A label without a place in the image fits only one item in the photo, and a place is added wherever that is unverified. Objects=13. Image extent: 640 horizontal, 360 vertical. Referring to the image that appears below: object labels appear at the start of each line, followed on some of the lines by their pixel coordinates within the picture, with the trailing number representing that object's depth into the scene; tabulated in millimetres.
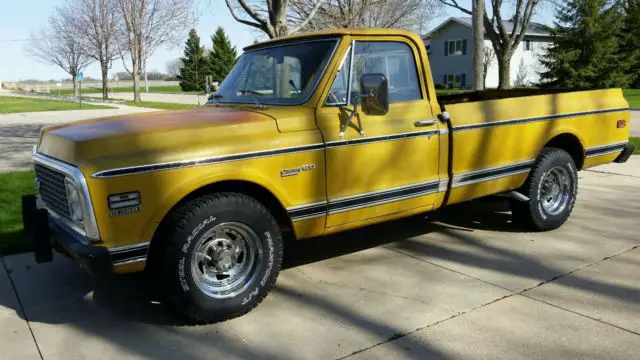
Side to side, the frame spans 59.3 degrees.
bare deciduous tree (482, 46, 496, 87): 44147
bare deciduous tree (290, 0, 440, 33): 19188
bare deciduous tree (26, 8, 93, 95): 49375
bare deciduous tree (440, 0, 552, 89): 22328
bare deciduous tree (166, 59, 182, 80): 107562
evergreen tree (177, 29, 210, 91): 61688
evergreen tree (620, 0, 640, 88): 34869
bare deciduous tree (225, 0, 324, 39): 10883
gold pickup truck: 3441
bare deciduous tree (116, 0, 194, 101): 36094
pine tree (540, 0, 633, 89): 31578
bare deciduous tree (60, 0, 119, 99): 41375
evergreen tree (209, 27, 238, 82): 59906
